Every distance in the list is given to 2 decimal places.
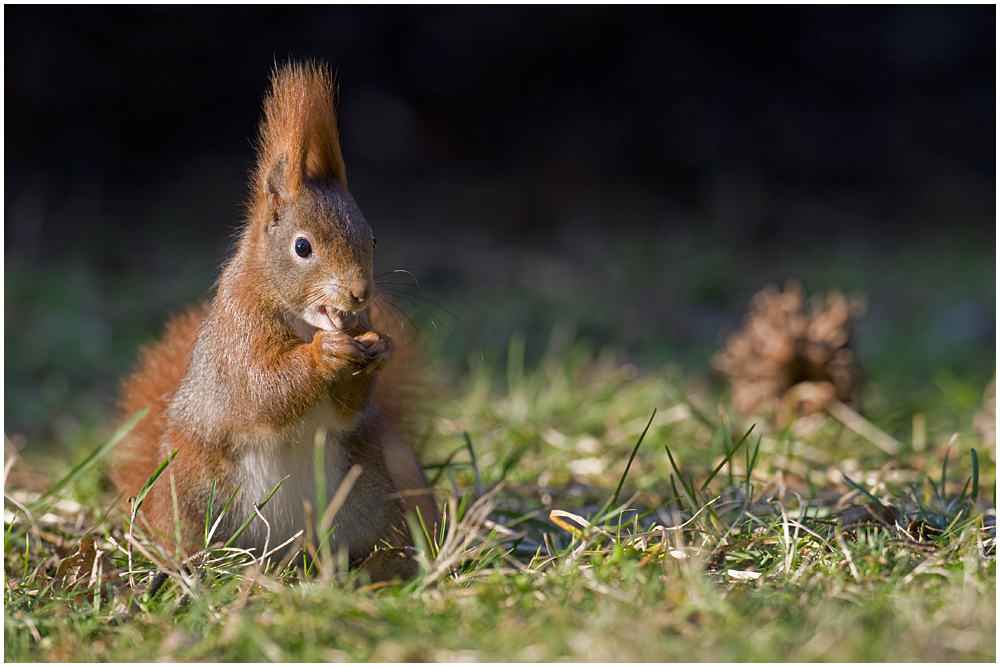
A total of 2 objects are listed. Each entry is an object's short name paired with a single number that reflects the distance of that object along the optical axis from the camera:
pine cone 7.11
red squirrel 6.77
